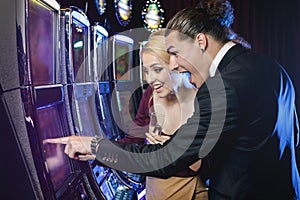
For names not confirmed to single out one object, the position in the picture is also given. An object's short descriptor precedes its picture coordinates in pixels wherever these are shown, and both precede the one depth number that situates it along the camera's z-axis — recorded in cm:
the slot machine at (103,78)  203
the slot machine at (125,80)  257
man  111
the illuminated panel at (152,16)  378
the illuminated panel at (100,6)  247
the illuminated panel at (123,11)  299
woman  163
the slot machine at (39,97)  97
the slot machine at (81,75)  141
